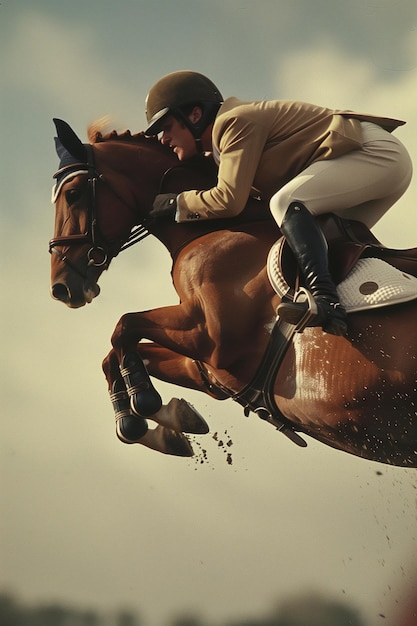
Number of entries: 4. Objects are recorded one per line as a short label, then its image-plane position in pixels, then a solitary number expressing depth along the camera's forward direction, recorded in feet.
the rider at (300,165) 34.19
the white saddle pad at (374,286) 31.53
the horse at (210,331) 32.17
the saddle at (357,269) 31.81
